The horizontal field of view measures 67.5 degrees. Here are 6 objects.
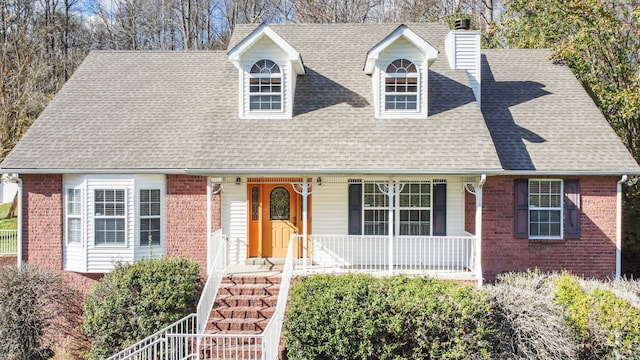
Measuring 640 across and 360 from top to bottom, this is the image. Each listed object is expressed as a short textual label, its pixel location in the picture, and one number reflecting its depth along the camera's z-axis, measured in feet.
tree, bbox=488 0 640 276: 53.67
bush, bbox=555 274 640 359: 28.07
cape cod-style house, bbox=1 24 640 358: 39.73
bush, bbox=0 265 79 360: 34.94
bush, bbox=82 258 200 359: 34.01
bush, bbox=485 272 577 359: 28.02
